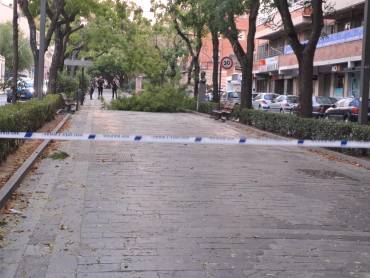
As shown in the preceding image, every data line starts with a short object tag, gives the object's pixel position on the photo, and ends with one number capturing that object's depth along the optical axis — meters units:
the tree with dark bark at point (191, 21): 32.22
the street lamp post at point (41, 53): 22.11
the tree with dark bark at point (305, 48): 17.66
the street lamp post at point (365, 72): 14.71
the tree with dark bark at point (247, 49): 23.29
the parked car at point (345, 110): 24.99
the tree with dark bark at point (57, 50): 30.48
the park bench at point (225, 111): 26.33
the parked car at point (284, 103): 35.97
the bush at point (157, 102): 35.09
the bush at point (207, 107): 30.52
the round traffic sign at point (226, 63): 27.45
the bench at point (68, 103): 28.54
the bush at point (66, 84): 39.84
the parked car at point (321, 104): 29.46
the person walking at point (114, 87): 51.35
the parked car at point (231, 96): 43.69
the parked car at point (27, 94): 40.08
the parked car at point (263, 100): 39.34
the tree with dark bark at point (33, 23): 24.40
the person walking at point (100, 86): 56.66
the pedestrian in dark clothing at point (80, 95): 36.36
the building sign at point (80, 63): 31.49
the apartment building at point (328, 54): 38.38
